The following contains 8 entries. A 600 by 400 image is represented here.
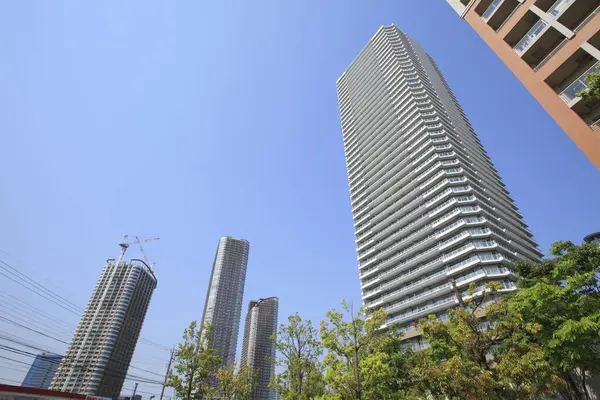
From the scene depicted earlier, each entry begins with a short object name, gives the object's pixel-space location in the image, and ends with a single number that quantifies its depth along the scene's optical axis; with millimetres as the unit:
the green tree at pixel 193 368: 19688
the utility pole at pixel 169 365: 30625
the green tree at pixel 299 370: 19422
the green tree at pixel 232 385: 23531
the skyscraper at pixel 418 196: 45375
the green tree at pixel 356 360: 15273
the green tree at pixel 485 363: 13289
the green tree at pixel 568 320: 15789
